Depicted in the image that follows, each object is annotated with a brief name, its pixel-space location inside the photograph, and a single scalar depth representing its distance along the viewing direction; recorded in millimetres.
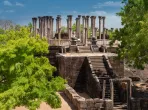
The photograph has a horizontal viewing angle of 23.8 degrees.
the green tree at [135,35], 21391
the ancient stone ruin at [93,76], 22197
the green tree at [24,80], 14117
